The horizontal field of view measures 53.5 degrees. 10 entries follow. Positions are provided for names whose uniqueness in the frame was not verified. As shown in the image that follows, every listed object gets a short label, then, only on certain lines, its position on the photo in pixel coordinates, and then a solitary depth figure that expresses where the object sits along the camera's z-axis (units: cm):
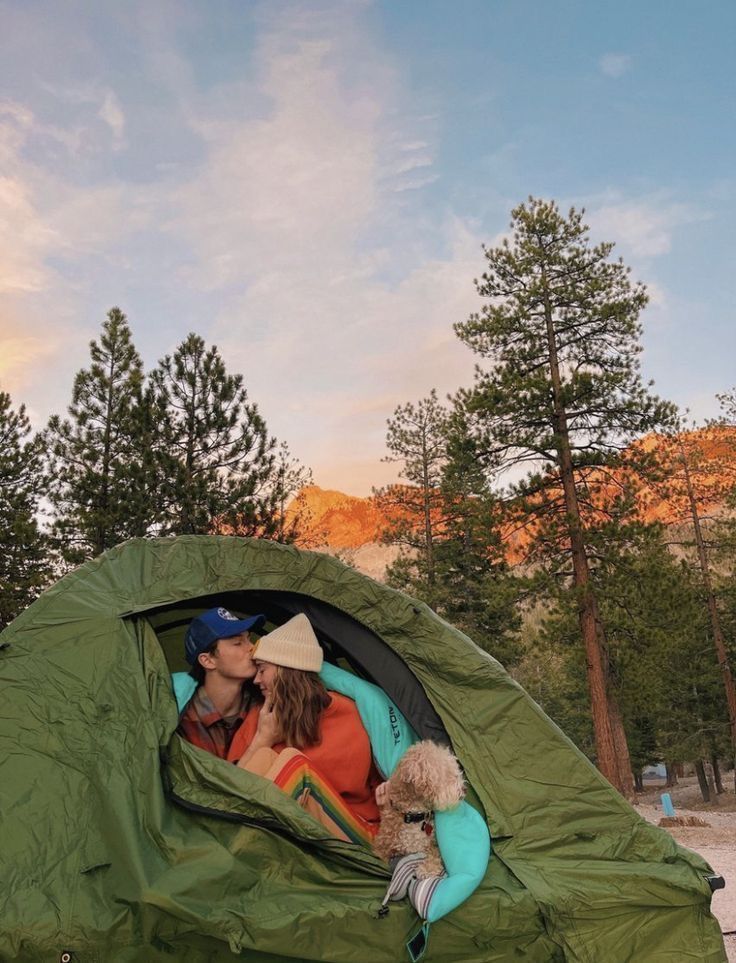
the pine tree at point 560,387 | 1630
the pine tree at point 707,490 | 2391
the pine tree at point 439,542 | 2697
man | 407
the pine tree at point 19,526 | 2005
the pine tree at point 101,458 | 1986
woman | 358
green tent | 287
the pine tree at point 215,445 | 1962
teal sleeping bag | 305
